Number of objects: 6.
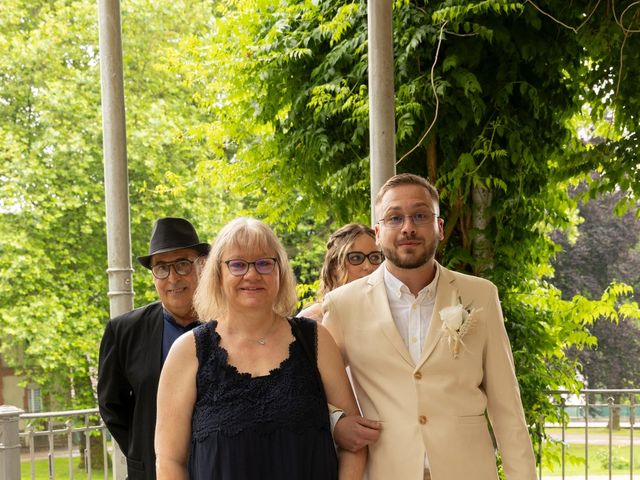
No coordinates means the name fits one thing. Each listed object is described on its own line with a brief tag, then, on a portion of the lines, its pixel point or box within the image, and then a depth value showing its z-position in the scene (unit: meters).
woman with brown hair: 3.55
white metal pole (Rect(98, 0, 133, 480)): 3.81
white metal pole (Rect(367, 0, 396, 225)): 3.74
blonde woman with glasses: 2.19
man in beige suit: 2.33
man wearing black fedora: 2.99
